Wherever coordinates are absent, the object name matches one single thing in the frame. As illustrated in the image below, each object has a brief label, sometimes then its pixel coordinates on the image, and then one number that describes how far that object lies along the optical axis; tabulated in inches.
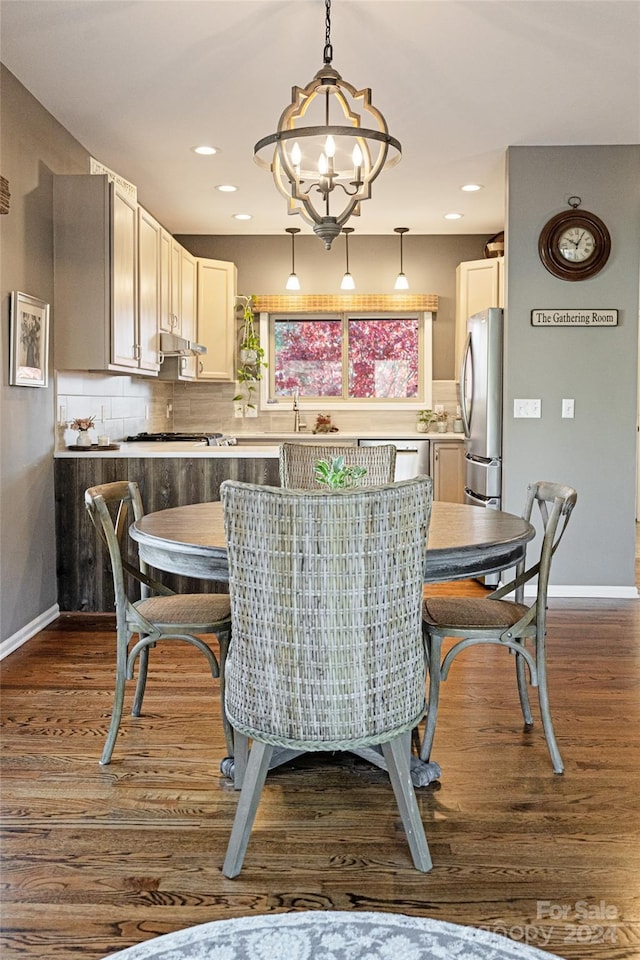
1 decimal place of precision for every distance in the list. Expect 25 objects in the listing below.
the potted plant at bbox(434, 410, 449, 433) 267.7
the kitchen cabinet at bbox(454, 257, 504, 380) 242.2
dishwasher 250.4
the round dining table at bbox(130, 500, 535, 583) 86.4
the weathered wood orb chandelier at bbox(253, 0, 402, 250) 96.1
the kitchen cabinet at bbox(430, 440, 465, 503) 254.1
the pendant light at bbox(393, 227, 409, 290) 262.8
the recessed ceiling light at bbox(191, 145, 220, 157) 181.6
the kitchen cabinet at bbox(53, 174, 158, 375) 163.3
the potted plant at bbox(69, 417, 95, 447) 173.0
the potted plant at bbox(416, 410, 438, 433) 269.3
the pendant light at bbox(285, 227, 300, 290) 262.2
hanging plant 272.5
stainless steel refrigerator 191.6
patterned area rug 64.1
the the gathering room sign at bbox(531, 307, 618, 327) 184.4
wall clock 182.2
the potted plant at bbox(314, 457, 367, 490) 94.8
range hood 208.2
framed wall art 142.4
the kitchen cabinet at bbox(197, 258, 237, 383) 258.1
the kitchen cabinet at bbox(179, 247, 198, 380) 235.8
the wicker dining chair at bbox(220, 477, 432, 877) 67.7
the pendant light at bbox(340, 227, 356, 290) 261.6
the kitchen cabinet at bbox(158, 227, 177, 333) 209.2
